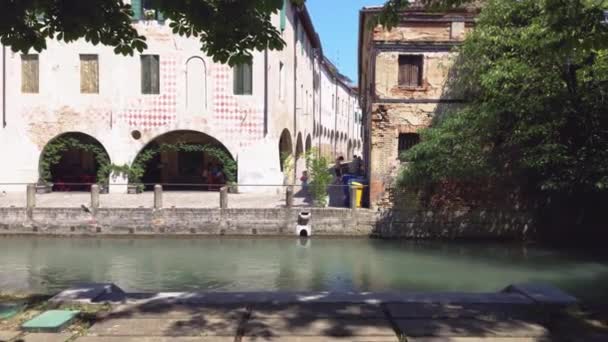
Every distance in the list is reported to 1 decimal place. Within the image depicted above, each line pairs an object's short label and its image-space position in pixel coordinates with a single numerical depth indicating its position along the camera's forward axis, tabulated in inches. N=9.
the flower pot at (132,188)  879.1
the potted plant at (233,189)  877.2
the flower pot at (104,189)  888.3
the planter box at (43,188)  874.4
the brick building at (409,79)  681.6
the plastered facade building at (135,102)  874.8
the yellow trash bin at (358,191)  699.5
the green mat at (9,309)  219.5
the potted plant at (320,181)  727.1
